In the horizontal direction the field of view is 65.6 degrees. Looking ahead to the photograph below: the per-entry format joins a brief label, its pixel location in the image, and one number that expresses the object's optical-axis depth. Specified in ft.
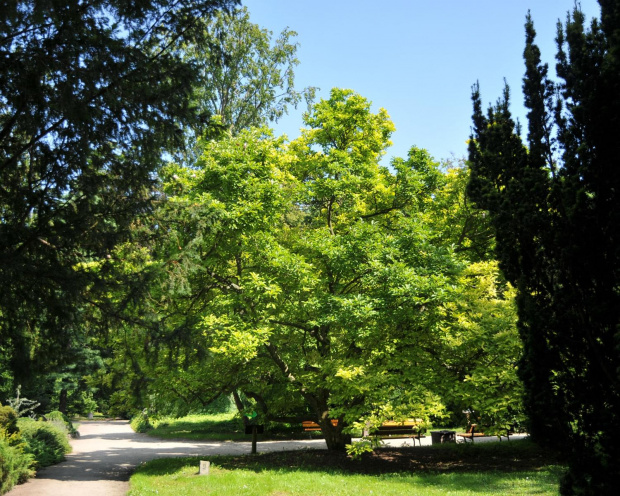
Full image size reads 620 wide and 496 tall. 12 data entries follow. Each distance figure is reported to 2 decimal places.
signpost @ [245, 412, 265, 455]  46.14
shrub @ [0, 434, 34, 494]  31.12
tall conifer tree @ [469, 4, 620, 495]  14.99
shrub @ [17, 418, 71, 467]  41.70
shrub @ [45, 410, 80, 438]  57.14
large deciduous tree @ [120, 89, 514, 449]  33.73
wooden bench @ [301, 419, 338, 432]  65.58
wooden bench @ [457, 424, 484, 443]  51.30
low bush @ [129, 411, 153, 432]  82.00
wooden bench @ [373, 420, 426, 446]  57.31
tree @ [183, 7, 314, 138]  66.90
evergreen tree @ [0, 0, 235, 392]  17.88
